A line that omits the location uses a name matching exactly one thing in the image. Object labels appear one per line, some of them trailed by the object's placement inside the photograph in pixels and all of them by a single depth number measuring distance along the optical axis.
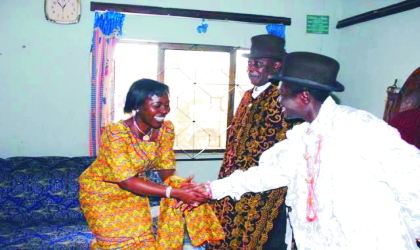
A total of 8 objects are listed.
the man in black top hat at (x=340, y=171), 1.51
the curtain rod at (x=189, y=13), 4.05
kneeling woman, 2.04
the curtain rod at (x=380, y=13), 3.54
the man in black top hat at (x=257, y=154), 2.43
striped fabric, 4.05
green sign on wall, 4.81
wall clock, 3.94
